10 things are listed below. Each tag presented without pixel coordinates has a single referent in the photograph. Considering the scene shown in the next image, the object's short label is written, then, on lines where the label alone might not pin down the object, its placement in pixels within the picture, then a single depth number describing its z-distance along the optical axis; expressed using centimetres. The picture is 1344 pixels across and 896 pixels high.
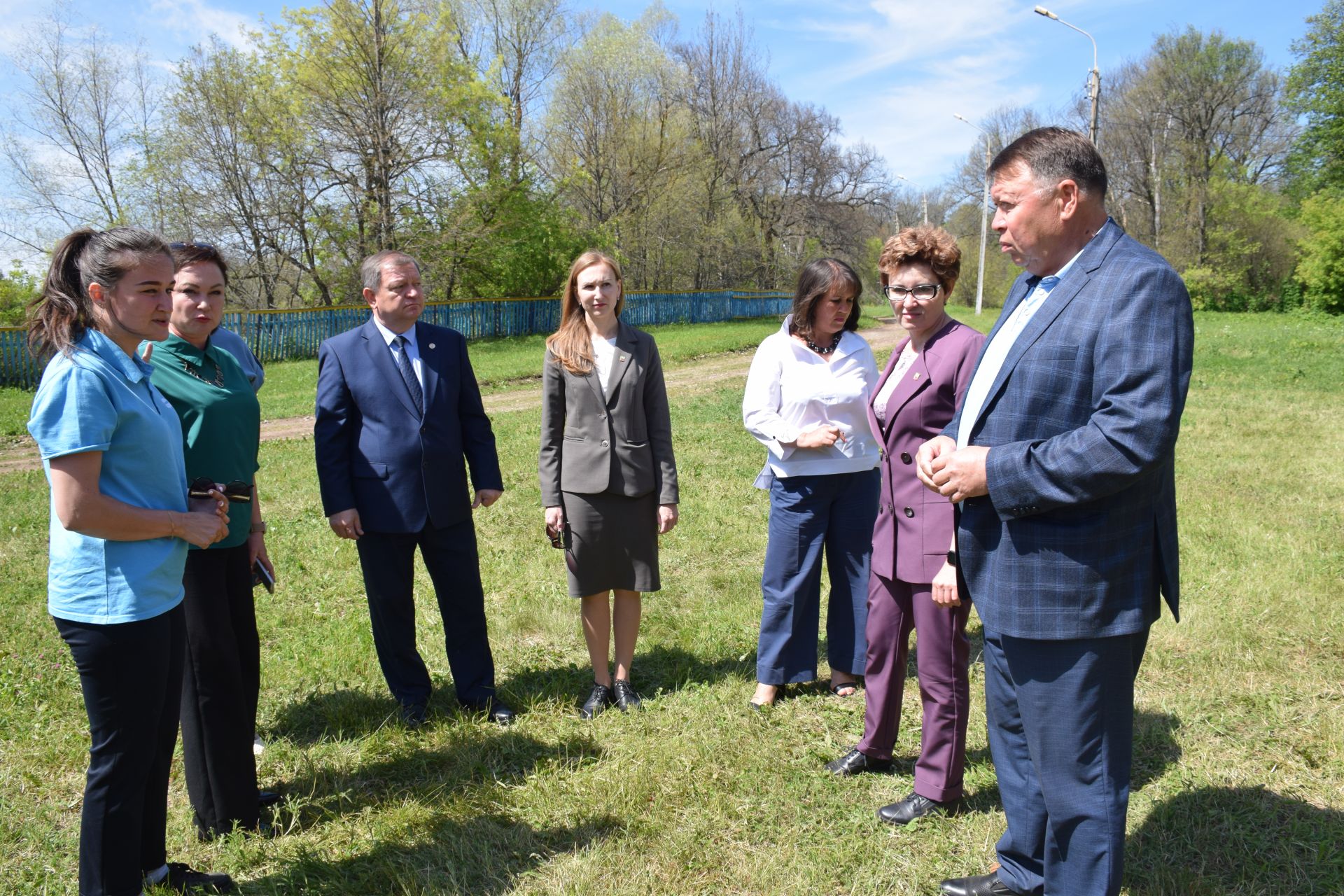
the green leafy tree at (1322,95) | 3797
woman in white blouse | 408
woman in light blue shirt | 236
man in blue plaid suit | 209
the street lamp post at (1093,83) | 2066
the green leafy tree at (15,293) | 2081
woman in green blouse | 313
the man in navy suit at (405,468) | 393
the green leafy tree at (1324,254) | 3172
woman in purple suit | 323
